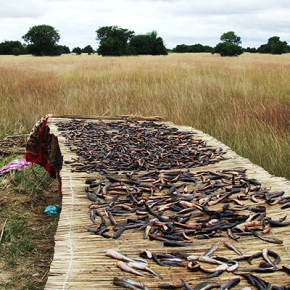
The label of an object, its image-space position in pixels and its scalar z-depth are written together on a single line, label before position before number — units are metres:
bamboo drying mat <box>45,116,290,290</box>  1.22
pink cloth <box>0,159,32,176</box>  4.16
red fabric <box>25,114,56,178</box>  3.78
